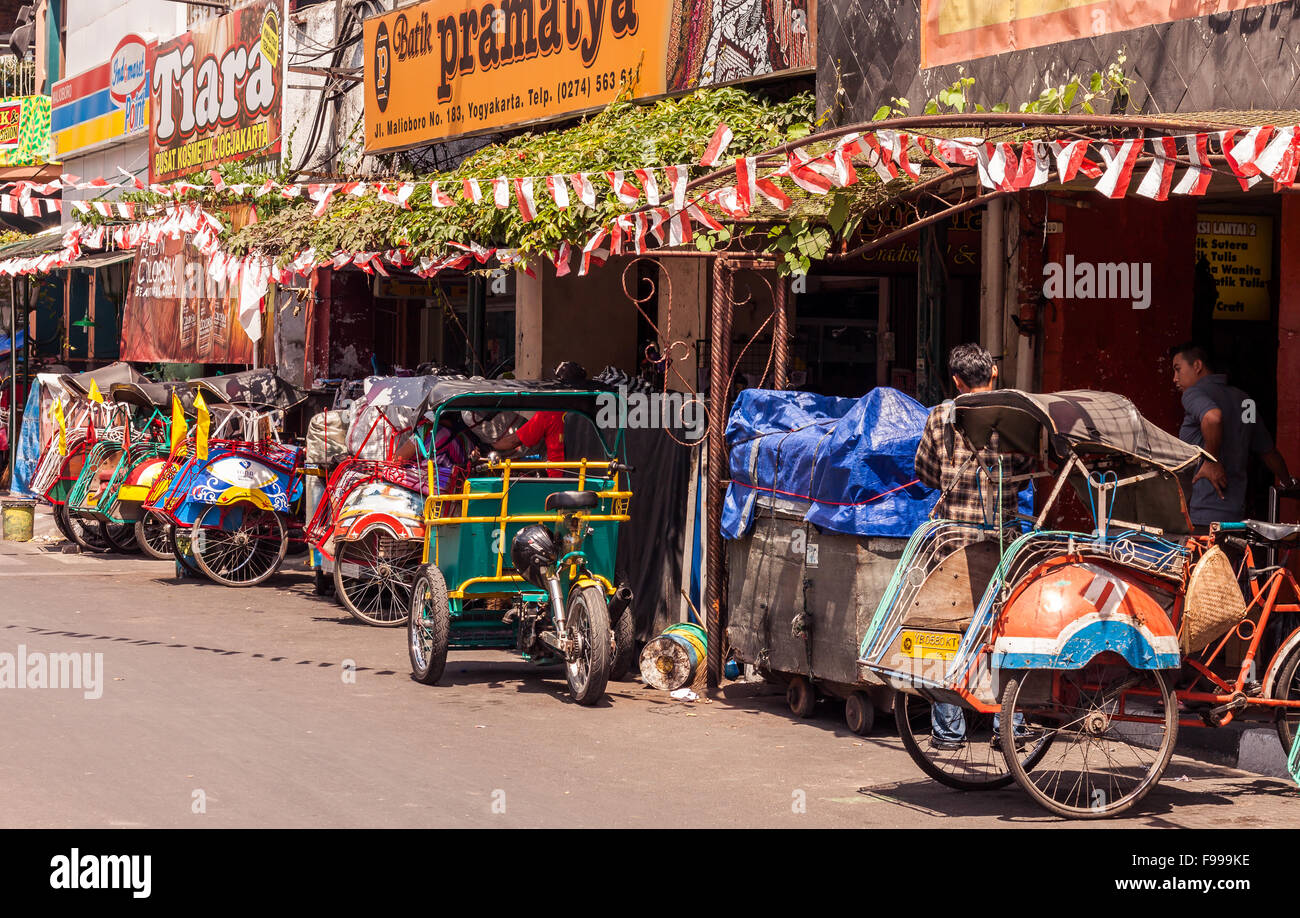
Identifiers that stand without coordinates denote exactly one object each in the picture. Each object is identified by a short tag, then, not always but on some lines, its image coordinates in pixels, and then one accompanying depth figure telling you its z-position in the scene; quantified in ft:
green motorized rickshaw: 31.53
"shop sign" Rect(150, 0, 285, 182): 72.69
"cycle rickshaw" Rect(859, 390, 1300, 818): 22.95
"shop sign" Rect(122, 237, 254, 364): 70.69
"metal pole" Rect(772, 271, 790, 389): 33.22
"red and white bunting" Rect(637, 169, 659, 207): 32.22
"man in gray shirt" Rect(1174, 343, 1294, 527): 30.35
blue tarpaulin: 28.32
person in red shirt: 39.55
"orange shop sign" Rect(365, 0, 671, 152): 48.88
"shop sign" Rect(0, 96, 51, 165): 102.17
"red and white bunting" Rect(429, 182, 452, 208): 38.50
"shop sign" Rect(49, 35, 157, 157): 87.71
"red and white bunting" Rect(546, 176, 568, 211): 34.65
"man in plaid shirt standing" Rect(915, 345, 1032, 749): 25.53
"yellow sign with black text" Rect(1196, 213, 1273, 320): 38.14
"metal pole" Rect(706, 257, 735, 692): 33.12
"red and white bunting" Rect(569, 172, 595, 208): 34.12
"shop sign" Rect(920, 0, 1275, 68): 31.94
